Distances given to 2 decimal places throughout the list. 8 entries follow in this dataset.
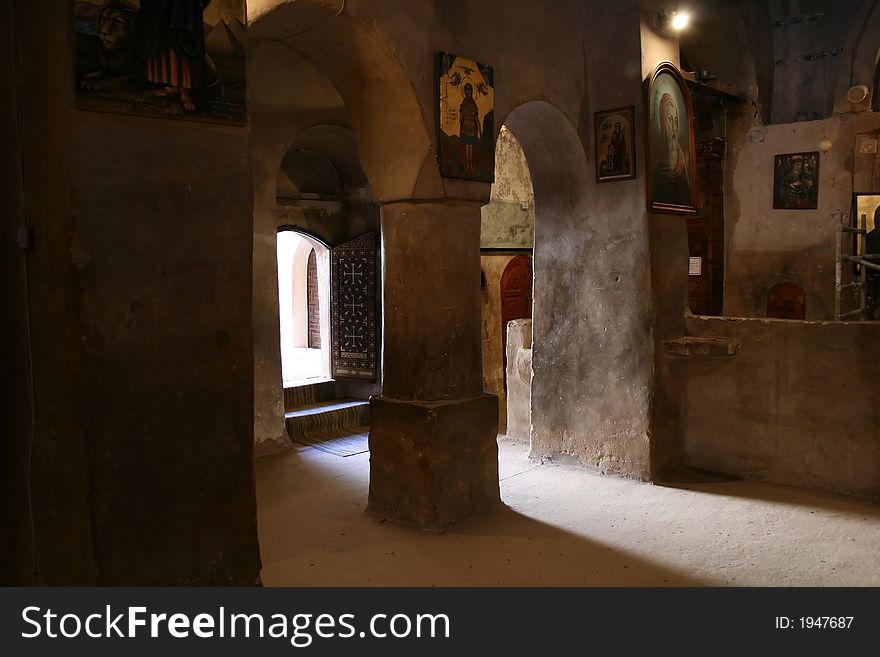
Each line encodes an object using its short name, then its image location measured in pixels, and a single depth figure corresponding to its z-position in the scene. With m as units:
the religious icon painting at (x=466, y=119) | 5.11
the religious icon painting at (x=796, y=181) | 10.59
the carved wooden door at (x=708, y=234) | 11.20
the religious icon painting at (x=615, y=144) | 6.27
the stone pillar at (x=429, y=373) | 5.15
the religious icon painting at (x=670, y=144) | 6.29
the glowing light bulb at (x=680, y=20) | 6.52
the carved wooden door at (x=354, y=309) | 9.58
